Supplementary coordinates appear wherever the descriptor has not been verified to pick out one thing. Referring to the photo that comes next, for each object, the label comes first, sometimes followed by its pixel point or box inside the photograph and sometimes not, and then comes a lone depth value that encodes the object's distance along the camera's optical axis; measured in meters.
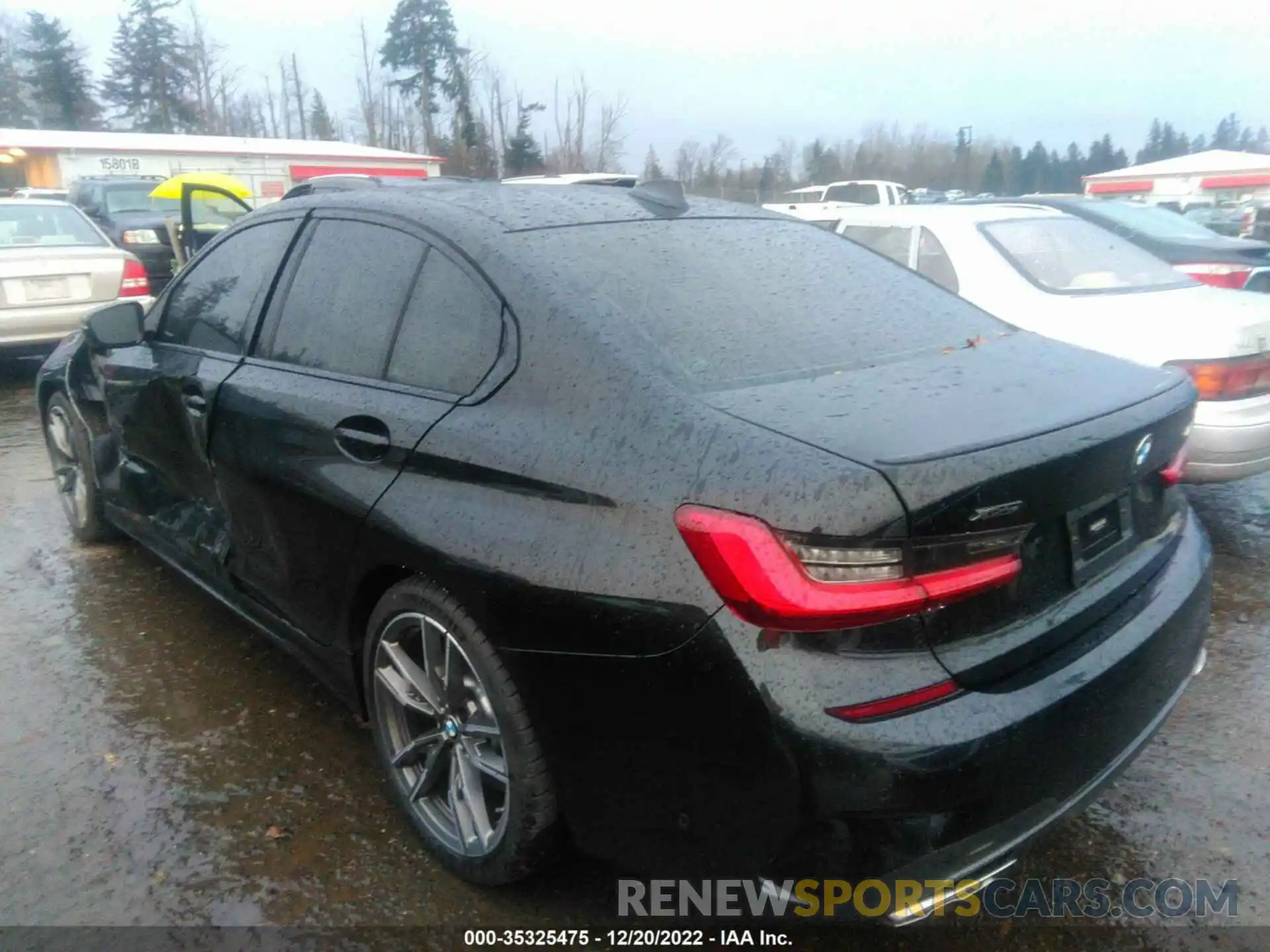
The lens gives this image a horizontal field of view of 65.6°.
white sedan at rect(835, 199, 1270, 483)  4.16
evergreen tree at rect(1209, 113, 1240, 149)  89.06
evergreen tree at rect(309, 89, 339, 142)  66.00
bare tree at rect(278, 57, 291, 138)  68.50
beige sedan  8.23
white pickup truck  23.52
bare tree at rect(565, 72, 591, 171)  49.00
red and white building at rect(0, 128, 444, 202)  33.66
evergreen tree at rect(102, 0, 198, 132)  58.91
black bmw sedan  1.72
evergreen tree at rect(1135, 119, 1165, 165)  86.75
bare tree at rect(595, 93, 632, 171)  50.38
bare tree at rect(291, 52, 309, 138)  67.21
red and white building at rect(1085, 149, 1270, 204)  46.38
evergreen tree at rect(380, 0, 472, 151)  51.78
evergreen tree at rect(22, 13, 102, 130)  55.84
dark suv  14.69
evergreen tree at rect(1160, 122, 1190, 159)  86.44
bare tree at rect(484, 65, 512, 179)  47.88
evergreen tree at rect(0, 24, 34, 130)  59.22
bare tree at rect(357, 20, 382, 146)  55.34
